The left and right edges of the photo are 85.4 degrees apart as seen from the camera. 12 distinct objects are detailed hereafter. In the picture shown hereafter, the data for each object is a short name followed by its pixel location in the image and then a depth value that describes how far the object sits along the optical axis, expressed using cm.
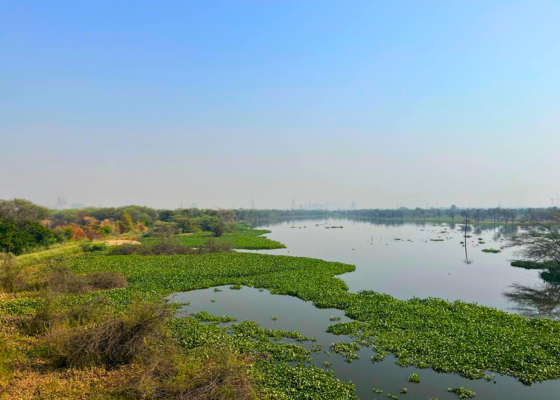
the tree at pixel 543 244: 2456
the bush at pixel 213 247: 3851
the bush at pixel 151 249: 3669
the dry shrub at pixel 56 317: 1230
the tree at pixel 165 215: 8952
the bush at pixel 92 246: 3925
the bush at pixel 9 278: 1923
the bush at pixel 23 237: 3309
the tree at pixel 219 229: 6367
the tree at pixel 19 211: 4097
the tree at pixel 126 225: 6706
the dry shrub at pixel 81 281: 1903
